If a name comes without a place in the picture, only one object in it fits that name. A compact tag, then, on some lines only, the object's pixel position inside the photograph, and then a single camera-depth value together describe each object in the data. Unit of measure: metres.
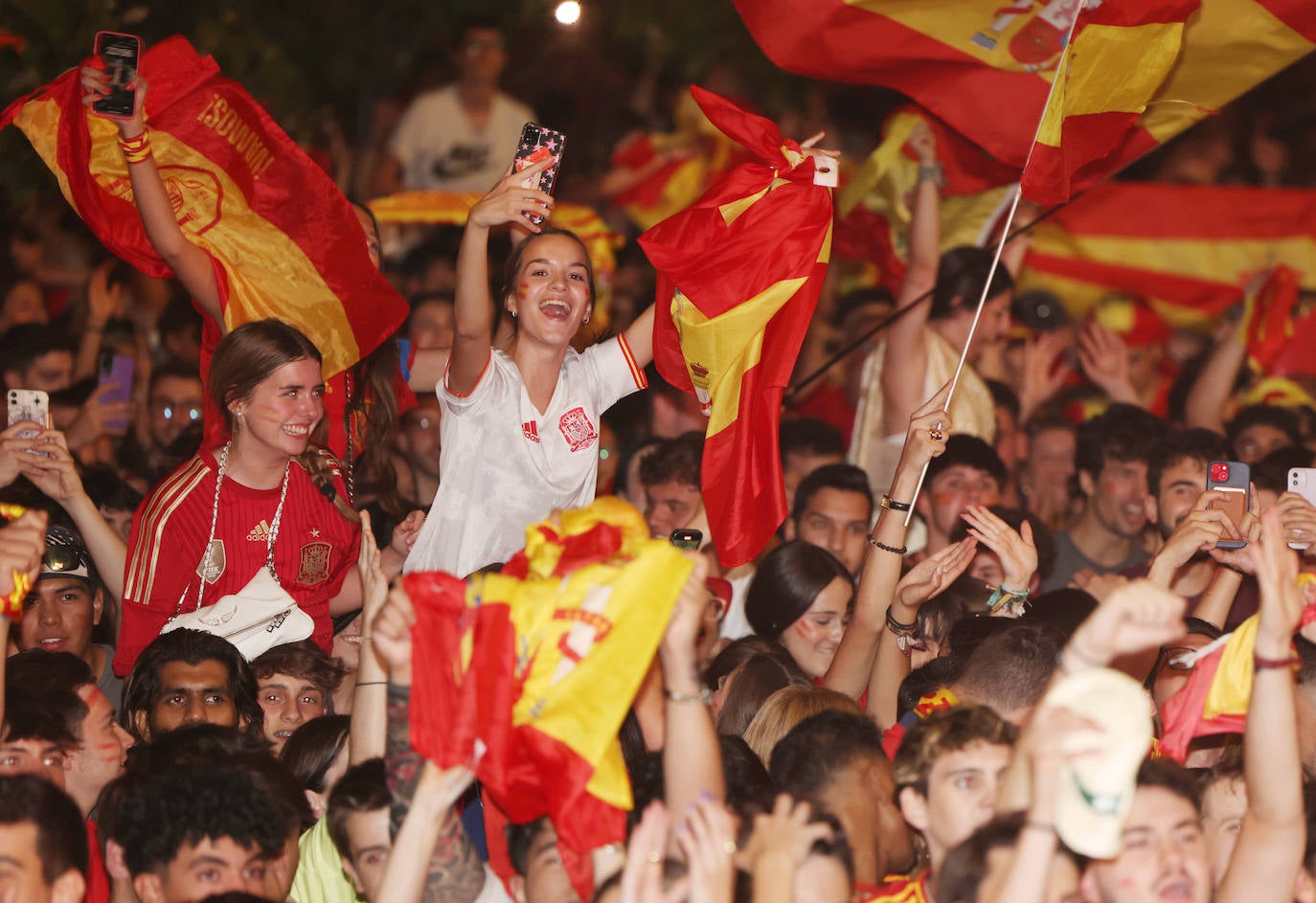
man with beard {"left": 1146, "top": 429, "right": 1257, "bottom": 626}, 10.10
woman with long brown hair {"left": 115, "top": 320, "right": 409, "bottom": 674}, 10.72
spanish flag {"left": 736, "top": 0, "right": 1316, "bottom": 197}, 12.44
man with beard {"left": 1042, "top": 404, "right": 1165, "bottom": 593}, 14.13
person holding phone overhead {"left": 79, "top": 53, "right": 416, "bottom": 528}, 11.02
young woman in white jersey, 10.38
